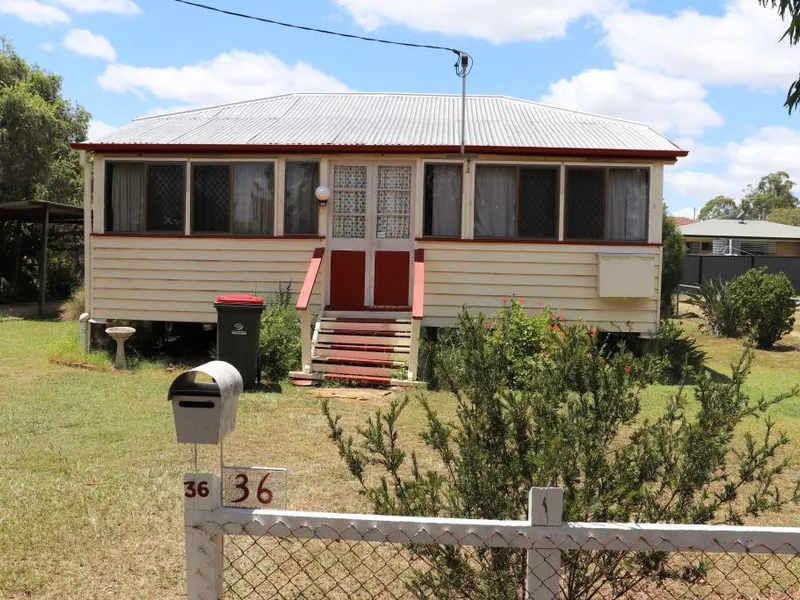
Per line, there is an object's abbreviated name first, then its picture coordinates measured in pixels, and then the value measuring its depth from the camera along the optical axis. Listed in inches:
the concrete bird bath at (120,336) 459.5
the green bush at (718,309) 722.2
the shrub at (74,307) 755.4
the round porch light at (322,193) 488.1
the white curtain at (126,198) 512.1
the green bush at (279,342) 447.2
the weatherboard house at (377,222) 486.3
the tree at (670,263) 904.3
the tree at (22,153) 935.7
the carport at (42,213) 754.2
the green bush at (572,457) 140.5
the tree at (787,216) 2765.7
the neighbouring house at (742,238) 1630.2
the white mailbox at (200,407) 124.8
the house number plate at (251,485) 120.0
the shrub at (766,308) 685.3
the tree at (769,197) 3265.3
